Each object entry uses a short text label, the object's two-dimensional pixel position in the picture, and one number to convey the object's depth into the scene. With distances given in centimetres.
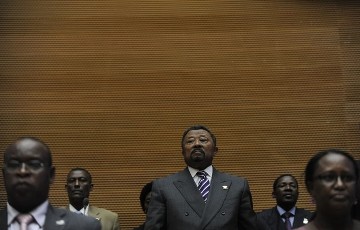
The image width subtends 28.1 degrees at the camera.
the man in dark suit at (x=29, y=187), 364
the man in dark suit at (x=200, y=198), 543
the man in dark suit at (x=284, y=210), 685
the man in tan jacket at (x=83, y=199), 692
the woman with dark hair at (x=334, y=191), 369
